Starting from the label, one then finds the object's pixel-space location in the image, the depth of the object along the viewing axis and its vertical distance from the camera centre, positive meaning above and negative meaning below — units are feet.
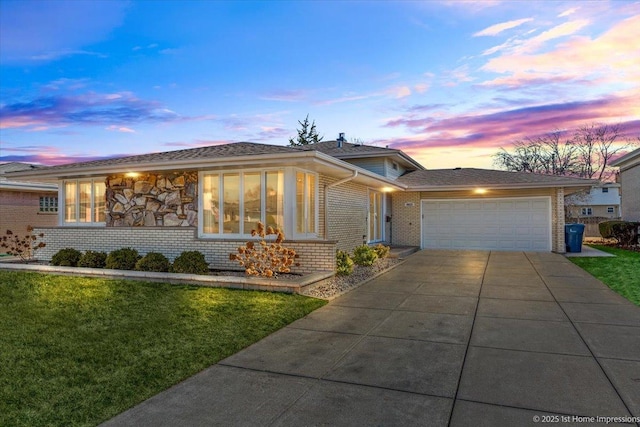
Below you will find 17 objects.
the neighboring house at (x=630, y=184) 65.36 +5.64
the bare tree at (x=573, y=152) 129.18 +21.14
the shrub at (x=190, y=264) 31.30 -3.28
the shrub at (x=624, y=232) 59.77 -2.01
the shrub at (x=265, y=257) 30.45 -2.72
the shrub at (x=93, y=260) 34.96 -3.27
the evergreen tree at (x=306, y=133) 151.53 +31.57
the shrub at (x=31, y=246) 40.06 -2.46
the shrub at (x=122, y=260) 33.65 -3.16
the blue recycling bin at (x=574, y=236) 53.93 -2.36
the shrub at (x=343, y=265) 34.01 -3.72
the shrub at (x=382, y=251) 44.82 -3.44
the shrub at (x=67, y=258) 35.75 -3.16
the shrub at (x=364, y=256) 39.11 -3.43
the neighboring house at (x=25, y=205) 56.08 +2.35
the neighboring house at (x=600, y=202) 137.29 +5.35
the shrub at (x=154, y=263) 32.04 -3.28
